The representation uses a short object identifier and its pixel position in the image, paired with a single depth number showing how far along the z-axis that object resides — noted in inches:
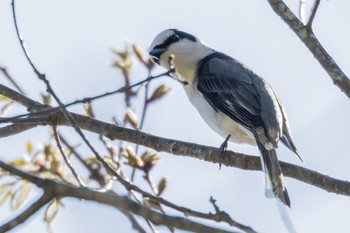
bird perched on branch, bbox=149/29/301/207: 406.8
